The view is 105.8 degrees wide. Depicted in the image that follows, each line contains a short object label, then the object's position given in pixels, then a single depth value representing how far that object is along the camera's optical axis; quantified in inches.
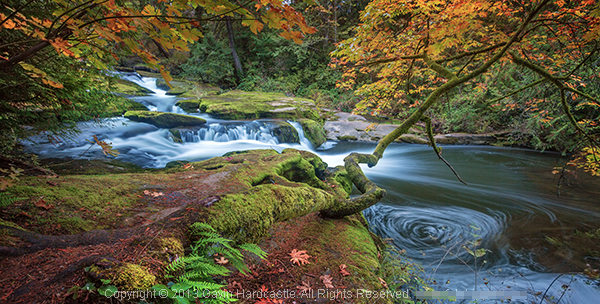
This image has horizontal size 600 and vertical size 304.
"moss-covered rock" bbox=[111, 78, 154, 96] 530.9
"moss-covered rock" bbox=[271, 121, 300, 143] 453.4
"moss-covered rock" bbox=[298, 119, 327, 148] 487.5
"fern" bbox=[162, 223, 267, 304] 54.1
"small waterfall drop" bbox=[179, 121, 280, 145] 393.4
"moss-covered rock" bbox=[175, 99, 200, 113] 524.2
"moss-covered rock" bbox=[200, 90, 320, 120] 503.2
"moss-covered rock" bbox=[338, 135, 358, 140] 540.7
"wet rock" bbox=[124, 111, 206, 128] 396.2
